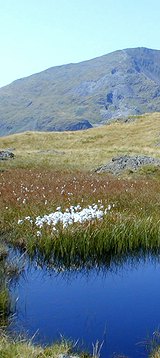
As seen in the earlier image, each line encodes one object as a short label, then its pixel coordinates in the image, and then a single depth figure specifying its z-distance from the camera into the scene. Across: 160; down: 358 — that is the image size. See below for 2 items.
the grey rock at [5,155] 41.69
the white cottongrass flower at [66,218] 14.31
